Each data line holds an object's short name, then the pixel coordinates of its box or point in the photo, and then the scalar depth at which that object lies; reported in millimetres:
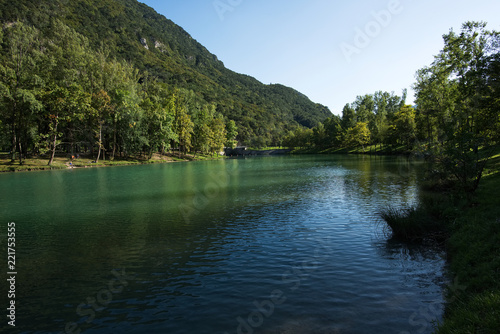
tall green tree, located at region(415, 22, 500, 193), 18062
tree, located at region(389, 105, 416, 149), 88062
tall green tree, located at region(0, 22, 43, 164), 59622
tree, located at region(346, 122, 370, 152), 127175
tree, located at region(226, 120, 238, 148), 156625
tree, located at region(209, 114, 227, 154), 126188
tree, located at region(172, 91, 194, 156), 101375
